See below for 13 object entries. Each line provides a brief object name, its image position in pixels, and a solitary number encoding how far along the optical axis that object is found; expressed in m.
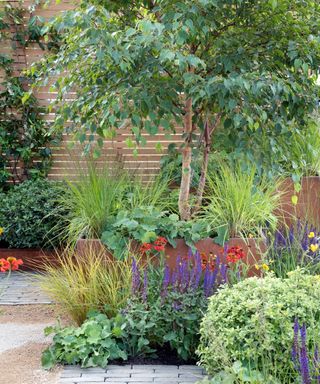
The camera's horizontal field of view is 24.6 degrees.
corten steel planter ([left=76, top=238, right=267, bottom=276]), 4.89
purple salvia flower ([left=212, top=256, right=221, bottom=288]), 4.27
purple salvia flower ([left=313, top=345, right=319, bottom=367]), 3.20
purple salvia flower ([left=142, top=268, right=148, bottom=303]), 4.20
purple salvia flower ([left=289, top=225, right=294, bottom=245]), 5.01
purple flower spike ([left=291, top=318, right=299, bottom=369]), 3.20
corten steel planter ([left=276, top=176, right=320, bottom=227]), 5.81
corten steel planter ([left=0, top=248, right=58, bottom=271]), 6.54
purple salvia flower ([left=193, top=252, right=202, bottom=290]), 4.29
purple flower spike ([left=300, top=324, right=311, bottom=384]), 2.97
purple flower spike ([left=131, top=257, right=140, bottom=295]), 4.27
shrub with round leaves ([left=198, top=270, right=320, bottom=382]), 3.49
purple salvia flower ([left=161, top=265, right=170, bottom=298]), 4.19
